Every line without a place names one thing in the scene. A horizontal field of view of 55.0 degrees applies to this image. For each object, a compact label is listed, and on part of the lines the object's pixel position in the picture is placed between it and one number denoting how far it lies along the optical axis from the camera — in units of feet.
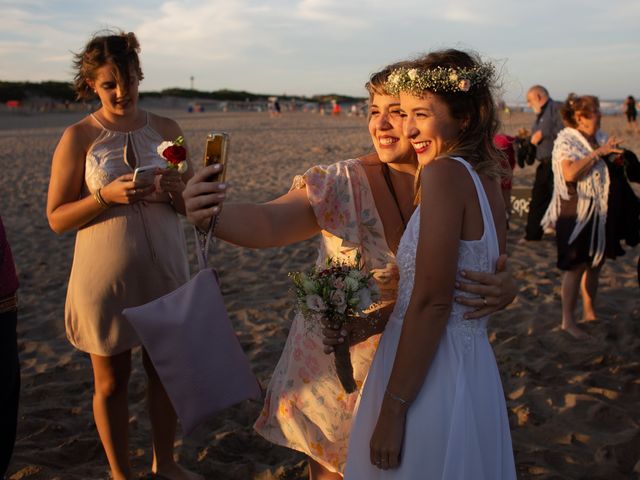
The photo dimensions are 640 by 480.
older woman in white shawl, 17.84
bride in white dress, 6.09
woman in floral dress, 7.59
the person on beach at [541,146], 24.09
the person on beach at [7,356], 8.74
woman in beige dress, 9.78
